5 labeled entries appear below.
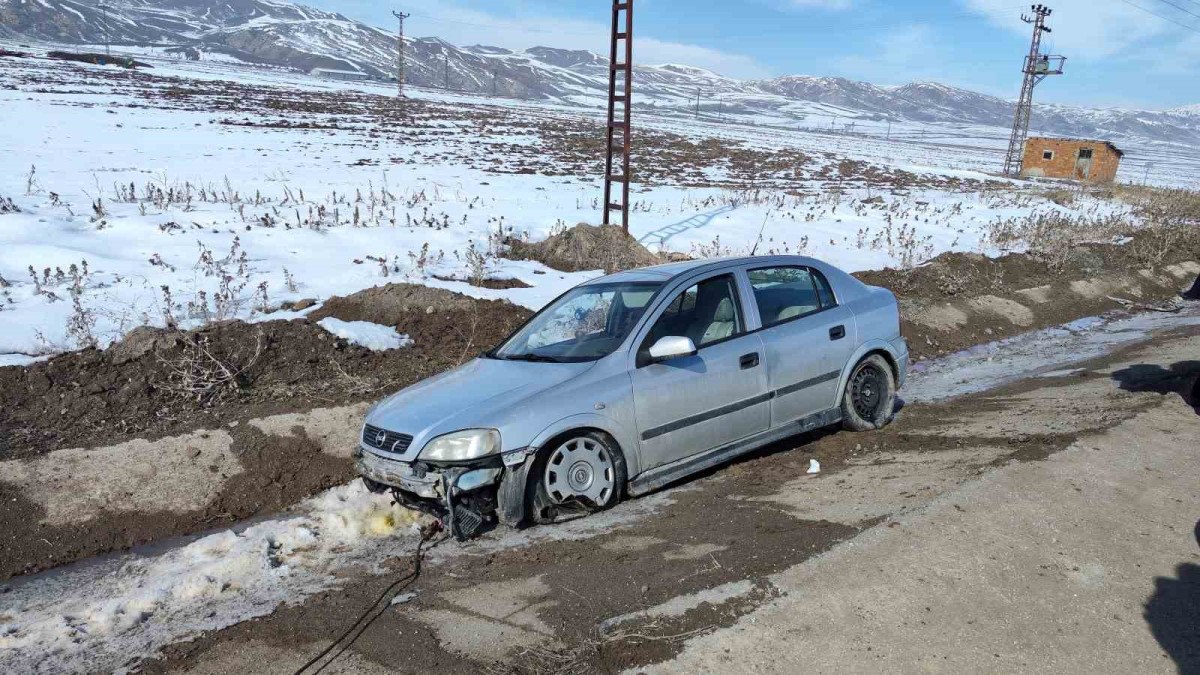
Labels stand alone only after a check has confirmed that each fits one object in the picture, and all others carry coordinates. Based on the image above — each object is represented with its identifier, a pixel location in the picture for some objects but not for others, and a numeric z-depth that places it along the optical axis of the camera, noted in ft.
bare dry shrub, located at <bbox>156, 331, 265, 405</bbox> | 24.57
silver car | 16.55
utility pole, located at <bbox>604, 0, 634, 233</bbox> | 44.01
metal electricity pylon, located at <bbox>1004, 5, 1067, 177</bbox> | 190.08
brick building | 165.89
